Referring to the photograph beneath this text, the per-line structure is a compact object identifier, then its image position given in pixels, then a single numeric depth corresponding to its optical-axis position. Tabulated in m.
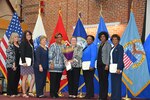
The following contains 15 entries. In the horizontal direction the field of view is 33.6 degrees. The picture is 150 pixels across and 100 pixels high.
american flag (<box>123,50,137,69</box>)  6.57
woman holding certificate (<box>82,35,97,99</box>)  6.45
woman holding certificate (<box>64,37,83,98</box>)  6.52
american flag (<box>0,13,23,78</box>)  7.54
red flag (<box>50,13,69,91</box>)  7.48
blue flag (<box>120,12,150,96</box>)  6.61
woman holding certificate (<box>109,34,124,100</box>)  5.69
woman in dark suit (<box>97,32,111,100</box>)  6.00
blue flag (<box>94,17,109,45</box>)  7.40
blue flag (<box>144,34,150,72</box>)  6.76
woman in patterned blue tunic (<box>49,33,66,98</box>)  6.49
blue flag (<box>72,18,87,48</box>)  7.35
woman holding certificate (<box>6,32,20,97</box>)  6.53
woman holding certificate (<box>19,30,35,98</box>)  6.40
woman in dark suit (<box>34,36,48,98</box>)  6.47
